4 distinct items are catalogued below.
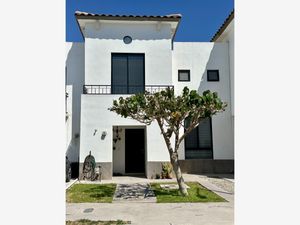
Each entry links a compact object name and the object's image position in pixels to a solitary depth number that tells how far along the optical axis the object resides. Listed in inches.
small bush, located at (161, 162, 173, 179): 485.4
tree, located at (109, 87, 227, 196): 319.6
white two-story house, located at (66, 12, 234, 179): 491.8
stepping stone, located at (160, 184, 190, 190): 387.6
